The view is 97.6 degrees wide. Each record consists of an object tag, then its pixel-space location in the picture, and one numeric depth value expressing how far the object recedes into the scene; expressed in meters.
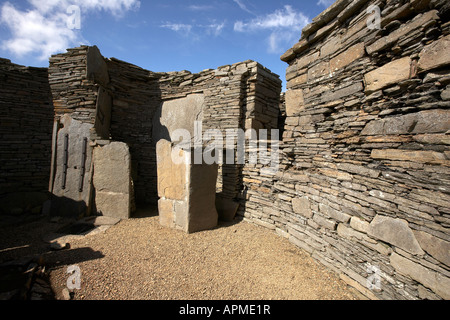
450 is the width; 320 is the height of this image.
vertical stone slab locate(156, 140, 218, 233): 4.38
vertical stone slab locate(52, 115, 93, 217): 5.34
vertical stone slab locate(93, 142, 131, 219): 5.21
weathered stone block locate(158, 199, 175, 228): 4.64
